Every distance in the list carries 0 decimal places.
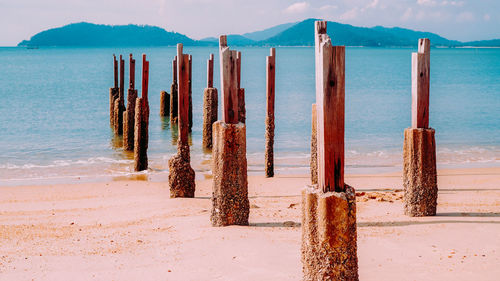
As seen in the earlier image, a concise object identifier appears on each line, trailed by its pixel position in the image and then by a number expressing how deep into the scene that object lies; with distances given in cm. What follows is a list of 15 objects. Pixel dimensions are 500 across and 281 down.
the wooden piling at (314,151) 1089
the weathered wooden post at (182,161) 1052
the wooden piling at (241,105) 1647
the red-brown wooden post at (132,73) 1796
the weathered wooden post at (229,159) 763
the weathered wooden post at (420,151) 798
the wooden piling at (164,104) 2884
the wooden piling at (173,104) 2516
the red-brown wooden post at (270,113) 1348
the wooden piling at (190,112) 2427
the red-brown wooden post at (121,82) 2219
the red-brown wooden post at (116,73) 2552
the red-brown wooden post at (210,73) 1772
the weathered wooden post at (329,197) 460
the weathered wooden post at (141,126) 1480
